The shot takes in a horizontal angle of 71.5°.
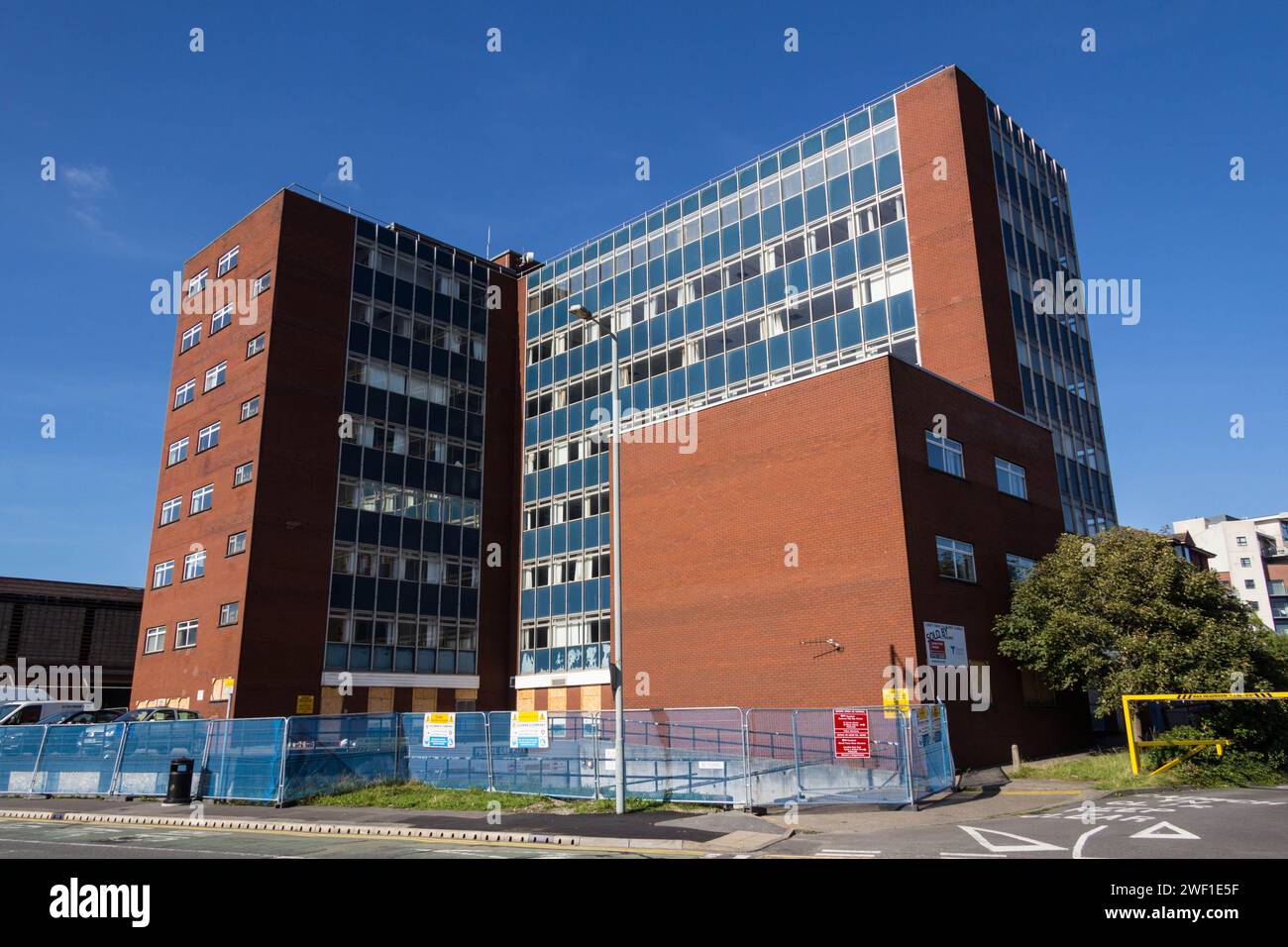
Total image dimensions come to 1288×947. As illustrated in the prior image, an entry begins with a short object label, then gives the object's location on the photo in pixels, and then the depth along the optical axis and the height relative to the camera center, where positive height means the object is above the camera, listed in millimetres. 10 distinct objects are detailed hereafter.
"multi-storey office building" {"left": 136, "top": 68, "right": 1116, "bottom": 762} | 30656 +11122
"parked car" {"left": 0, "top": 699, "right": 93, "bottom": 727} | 35844 +91
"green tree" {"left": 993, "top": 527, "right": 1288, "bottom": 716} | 26906 +1968
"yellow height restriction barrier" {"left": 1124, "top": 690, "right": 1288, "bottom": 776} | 22734 -838
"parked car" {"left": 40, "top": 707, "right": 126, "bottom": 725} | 30625 -164
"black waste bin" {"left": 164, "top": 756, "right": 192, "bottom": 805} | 25078 -2110
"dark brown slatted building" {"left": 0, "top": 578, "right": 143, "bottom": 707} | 58125 +5475
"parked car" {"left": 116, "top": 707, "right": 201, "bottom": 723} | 31672 -149
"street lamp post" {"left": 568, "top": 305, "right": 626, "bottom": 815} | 19609 +1764
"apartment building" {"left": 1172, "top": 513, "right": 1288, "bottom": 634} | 122000 +16750
